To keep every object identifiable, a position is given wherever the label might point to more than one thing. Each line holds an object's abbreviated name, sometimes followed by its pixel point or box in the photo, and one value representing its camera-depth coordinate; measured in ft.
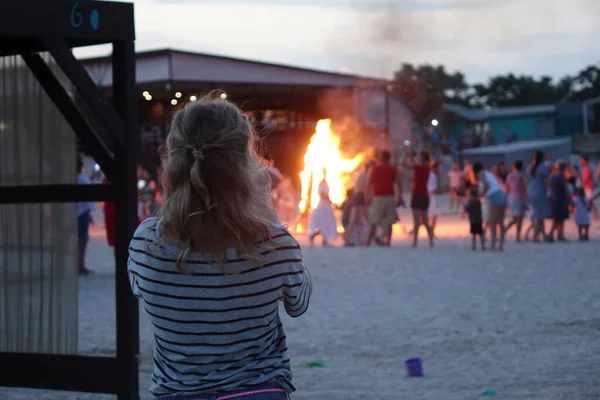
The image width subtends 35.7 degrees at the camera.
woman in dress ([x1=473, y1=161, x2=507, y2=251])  54.19
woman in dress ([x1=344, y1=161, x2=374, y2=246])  62.08
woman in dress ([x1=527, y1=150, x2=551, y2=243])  60.29
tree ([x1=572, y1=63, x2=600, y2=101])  195.52
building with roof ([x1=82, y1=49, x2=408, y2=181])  101.45
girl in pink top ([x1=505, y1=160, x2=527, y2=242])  60.95
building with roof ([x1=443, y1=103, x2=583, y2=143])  215.51
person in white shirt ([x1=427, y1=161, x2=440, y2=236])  64.56
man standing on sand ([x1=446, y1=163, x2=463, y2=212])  98.07
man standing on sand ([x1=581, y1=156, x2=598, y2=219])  73.56
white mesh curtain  19.56
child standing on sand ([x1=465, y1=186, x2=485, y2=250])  54.34
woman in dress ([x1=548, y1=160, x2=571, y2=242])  59.82
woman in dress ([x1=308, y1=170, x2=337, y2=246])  62.03
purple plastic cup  23.27
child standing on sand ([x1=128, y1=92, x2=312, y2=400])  8.31
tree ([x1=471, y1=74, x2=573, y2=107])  315.37
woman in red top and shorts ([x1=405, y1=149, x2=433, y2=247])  57.67
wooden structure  17.40
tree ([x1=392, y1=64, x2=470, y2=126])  218.87
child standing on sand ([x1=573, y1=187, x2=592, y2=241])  60.44
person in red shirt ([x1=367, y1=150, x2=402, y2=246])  59.41
